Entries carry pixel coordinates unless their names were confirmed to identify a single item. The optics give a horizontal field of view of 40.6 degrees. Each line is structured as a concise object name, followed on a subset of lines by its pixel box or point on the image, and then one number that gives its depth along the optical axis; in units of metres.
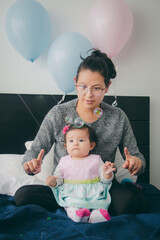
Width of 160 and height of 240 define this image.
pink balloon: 1.81
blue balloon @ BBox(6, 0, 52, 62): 1.73
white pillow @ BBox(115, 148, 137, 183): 1.65
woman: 1.13
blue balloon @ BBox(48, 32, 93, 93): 1.74
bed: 0.91
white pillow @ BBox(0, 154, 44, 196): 1.42
